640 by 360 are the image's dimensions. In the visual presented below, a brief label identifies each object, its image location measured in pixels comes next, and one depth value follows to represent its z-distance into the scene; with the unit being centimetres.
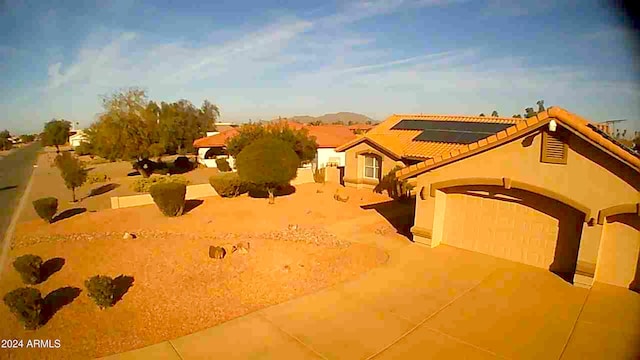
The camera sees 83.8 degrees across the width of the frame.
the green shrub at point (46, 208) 1512
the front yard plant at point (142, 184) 2493
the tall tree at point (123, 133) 2898
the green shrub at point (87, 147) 3244
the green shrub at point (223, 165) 3606
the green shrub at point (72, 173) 2077
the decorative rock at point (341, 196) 2000
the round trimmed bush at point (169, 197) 1579
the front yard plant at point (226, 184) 2077
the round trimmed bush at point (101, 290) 743
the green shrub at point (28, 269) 870
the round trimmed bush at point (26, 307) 664
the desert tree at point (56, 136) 5366
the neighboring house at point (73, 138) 6449
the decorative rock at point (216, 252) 1046
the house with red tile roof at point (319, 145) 3397
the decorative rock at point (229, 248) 1100
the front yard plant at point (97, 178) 3006
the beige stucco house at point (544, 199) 828
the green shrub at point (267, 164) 1791
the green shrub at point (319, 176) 2720
